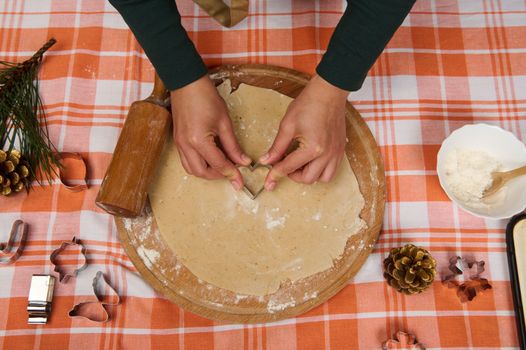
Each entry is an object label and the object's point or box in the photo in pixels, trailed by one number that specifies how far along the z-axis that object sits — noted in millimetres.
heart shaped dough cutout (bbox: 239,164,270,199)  892
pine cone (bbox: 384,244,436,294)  826
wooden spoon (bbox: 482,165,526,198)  843
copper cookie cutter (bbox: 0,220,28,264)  884
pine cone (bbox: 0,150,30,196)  876
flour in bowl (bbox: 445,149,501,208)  880
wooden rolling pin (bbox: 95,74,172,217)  807
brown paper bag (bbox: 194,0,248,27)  1013
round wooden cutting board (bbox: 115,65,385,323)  860
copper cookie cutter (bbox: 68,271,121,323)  872
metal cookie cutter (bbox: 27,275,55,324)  856
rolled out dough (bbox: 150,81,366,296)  868
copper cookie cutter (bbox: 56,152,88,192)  921
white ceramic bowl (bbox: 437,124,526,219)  853
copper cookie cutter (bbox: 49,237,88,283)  881
